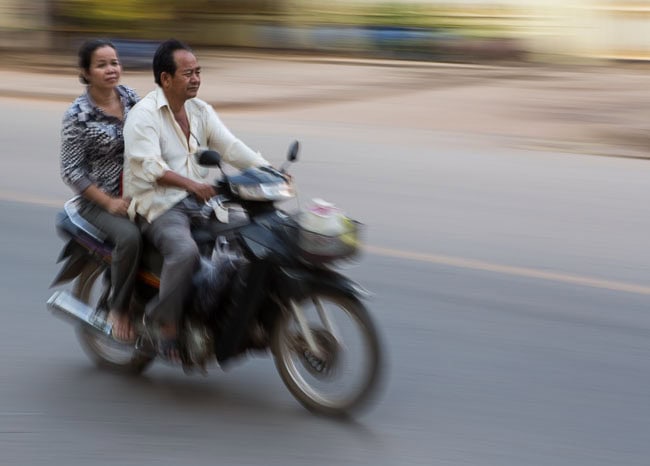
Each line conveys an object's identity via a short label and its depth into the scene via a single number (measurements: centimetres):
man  955
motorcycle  907
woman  998
